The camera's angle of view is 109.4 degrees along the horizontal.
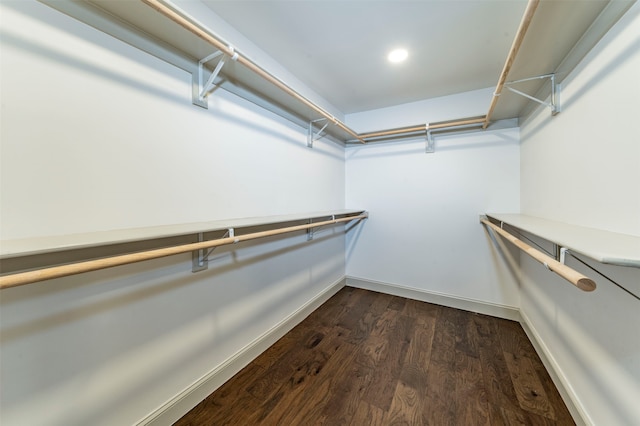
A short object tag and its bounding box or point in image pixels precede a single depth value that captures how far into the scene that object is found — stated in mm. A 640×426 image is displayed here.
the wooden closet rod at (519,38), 875
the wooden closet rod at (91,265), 623
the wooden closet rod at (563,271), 725
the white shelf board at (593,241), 643
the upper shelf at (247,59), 958
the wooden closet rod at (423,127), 2170
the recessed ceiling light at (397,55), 1773
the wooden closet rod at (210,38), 884
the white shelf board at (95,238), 650
